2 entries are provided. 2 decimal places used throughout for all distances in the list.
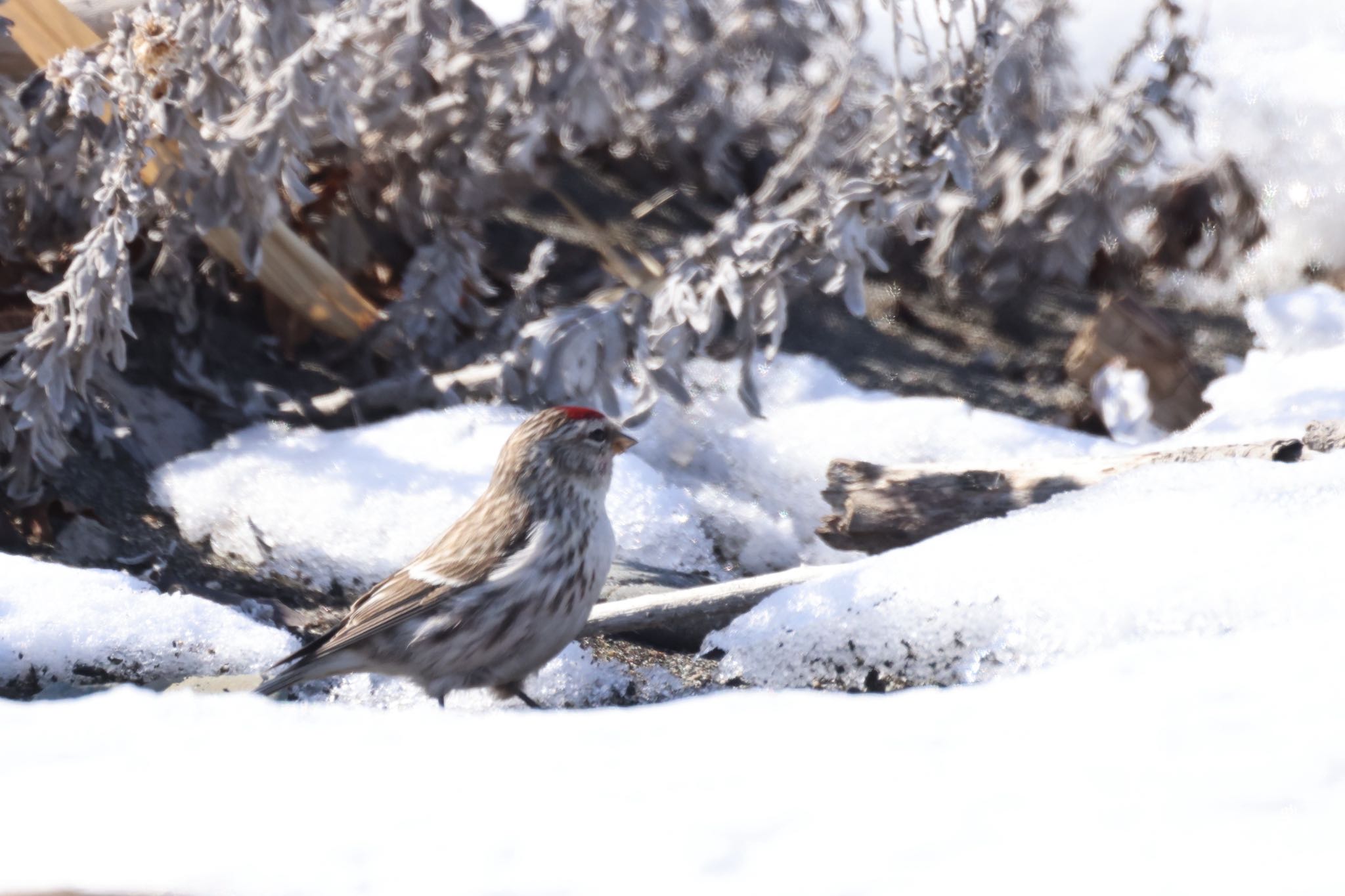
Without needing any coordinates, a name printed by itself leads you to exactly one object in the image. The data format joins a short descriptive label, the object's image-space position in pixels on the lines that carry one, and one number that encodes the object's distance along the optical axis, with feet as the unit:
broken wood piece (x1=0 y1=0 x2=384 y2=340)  24.32
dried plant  21.85
